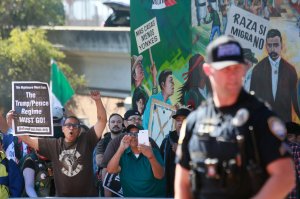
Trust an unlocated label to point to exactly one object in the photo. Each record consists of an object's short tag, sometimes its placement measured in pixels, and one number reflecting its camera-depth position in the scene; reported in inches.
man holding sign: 609.2
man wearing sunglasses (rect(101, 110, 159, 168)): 595.3
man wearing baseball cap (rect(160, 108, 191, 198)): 594.8
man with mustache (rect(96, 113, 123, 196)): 626.3
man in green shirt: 575.1
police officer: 301.4
